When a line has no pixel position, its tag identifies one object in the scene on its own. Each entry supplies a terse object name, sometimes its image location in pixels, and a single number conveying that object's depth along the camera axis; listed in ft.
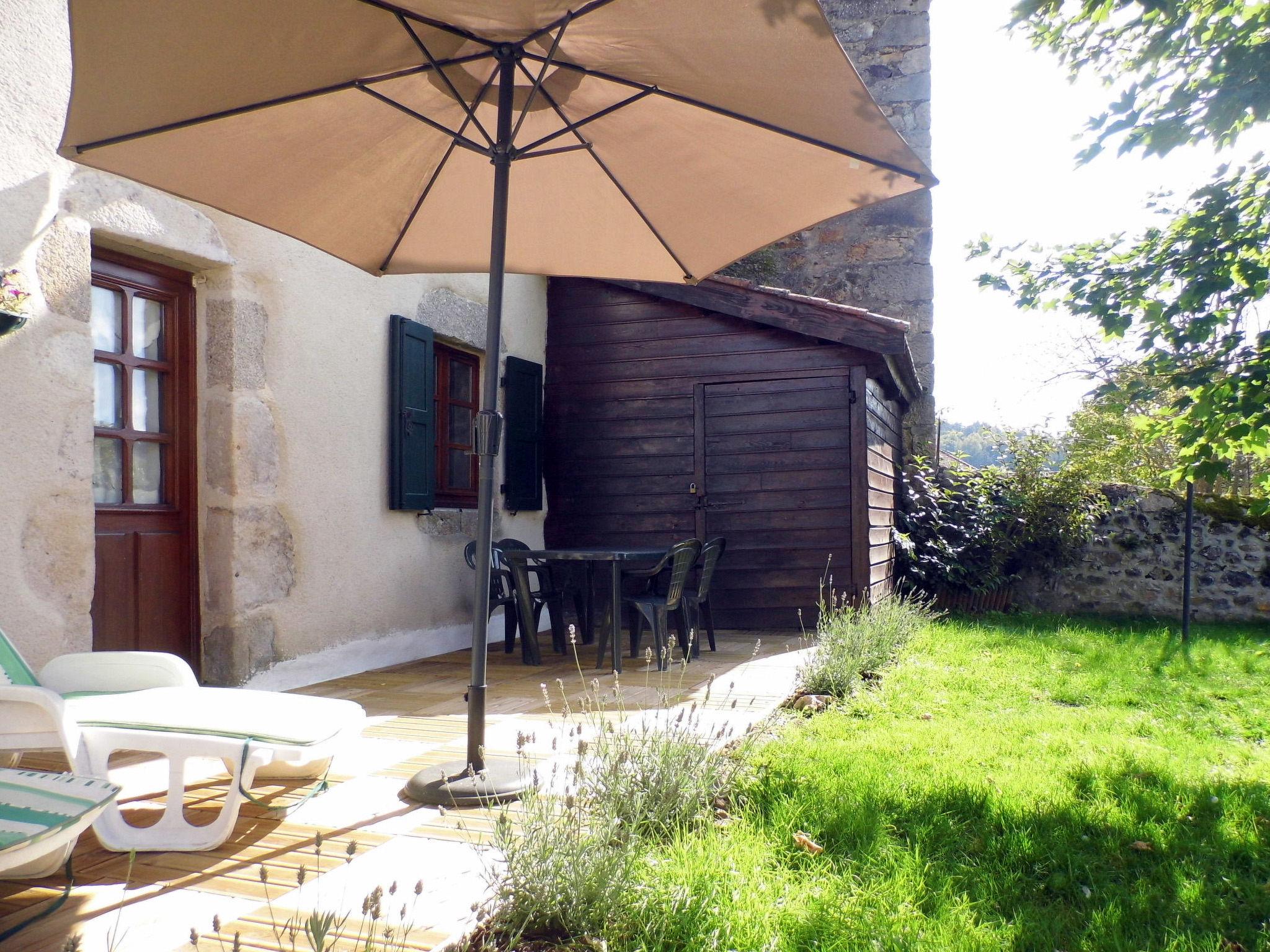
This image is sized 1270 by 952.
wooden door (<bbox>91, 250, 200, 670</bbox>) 13.67
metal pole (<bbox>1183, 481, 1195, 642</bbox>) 21.43
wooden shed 23.58
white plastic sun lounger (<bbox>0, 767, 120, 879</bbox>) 5.73
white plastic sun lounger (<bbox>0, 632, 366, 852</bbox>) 8.02
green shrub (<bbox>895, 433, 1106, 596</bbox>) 29.22
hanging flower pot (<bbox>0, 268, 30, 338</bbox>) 10.95
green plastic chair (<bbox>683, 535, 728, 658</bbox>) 19.69
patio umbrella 8.22
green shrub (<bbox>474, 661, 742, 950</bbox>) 6.66
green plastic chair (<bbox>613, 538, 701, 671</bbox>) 17.75
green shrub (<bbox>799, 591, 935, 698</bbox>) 15.51
